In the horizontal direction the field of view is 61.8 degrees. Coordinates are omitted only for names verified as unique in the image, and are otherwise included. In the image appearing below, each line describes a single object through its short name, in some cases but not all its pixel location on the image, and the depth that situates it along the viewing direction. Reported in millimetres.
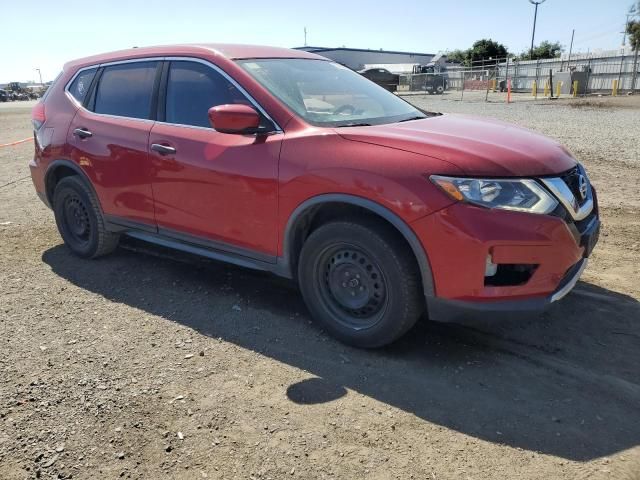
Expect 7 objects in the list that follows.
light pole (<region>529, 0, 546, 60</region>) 57209
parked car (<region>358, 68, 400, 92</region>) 38750
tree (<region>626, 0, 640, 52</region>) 51288
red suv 2871
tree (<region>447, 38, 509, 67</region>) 78562
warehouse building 76500
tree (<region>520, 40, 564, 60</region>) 74050
